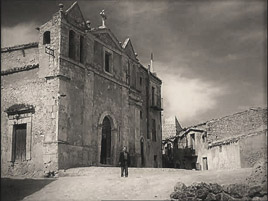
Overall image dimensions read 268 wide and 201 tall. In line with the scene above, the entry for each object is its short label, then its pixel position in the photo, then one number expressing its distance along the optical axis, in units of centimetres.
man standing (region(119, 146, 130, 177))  1402
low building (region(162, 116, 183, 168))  3358
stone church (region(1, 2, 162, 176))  1662
